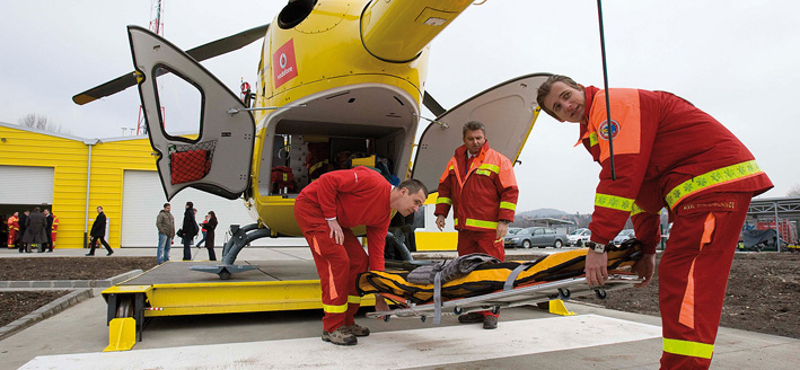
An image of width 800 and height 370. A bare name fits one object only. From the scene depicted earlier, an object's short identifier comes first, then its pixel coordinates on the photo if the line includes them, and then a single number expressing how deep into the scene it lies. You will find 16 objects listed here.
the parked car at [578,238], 28.11
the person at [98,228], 11.98
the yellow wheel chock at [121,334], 3.05
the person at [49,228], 14.81
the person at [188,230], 9.87
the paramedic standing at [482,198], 3.72
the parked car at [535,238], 24.17
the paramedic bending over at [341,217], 3.18
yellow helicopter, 3.79
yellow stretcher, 2.02
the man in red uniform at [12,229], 16.52
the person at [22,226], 14.60
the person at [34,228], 14.27
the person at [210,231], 9.80
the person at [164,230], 9.89
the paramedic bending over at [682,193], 1.71
